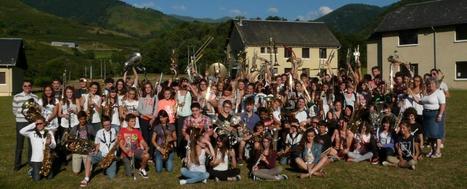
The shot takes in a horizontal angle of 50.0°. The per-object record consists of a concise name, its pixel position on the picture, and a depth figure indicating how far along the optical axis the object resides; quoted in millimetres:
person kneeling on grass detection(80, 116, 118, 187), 9023
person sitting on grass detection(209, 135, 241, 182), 8750
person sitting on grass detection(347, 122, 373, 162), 10000
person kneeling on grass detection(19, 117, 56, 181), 8820
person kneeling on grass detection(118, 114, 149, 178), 9031
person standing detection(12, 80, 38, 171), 9234
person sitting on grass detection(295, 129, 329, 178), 8930
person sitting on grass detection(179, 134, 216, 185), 8562
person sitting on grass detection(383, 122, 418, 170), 9422
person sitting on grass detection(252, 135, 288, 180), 8688
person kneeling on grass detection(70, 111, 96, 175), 9133
